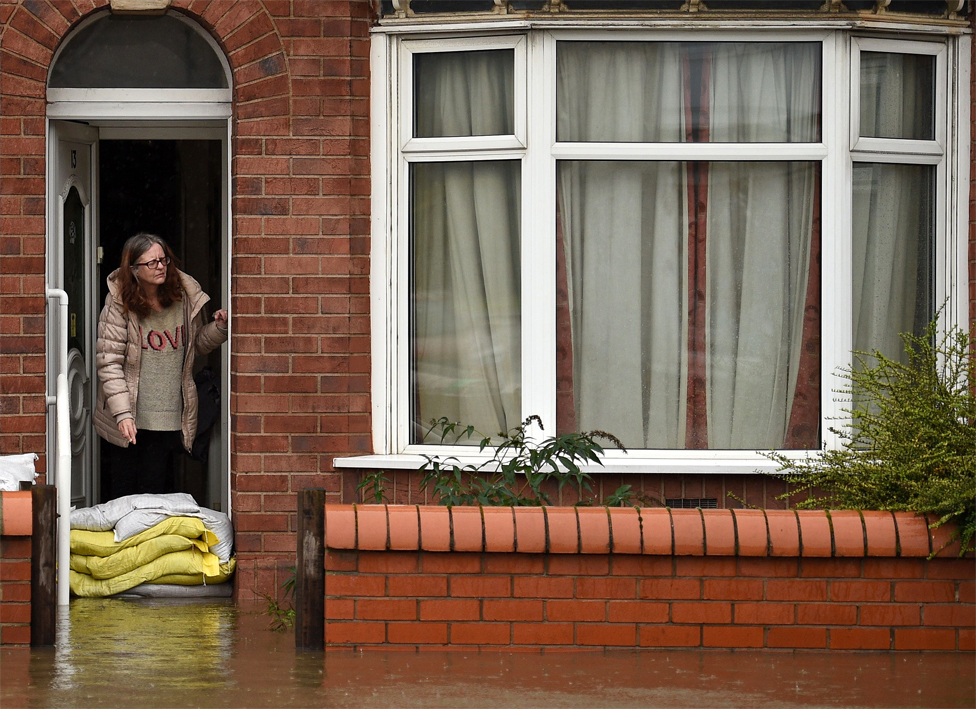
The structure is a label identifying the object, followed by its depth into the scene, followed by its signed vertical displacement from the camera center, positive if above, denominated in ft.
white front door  44.24 +0.94
